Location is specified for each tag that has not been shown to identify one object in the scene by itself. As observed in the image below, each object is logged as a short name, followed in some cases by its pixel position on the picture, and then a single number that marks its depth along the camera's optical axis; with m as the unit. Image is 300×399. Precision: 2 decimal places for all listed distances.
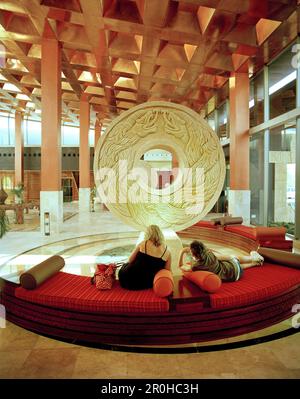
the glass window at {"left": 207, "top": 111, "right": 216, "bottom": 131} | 15.82
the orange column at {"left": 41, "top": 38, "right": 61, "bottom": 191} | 8.79
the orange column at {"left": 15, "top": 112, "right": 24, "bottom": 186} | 19.11
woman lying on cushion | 3.38
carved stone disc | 5.52
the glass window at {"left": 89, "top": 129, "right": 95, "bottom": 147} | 25.20
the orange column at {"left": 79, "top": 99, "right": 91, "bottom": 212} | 15.62
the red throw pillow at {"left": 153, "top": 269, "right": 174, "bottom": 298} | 2.93
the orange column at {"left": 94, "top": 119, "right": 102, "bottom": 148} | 20.16
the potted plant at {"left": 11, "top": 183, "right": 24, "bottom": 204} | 12.56
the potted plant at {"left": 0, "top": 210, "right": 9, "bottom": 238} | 8.28
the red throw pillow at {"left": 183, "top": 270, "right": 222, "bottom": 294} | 3.02
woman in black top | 3.19
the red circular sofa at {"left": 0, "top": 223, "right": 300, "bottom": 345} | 2.76
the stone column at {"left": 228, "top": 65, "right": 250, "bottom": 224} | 10.45
